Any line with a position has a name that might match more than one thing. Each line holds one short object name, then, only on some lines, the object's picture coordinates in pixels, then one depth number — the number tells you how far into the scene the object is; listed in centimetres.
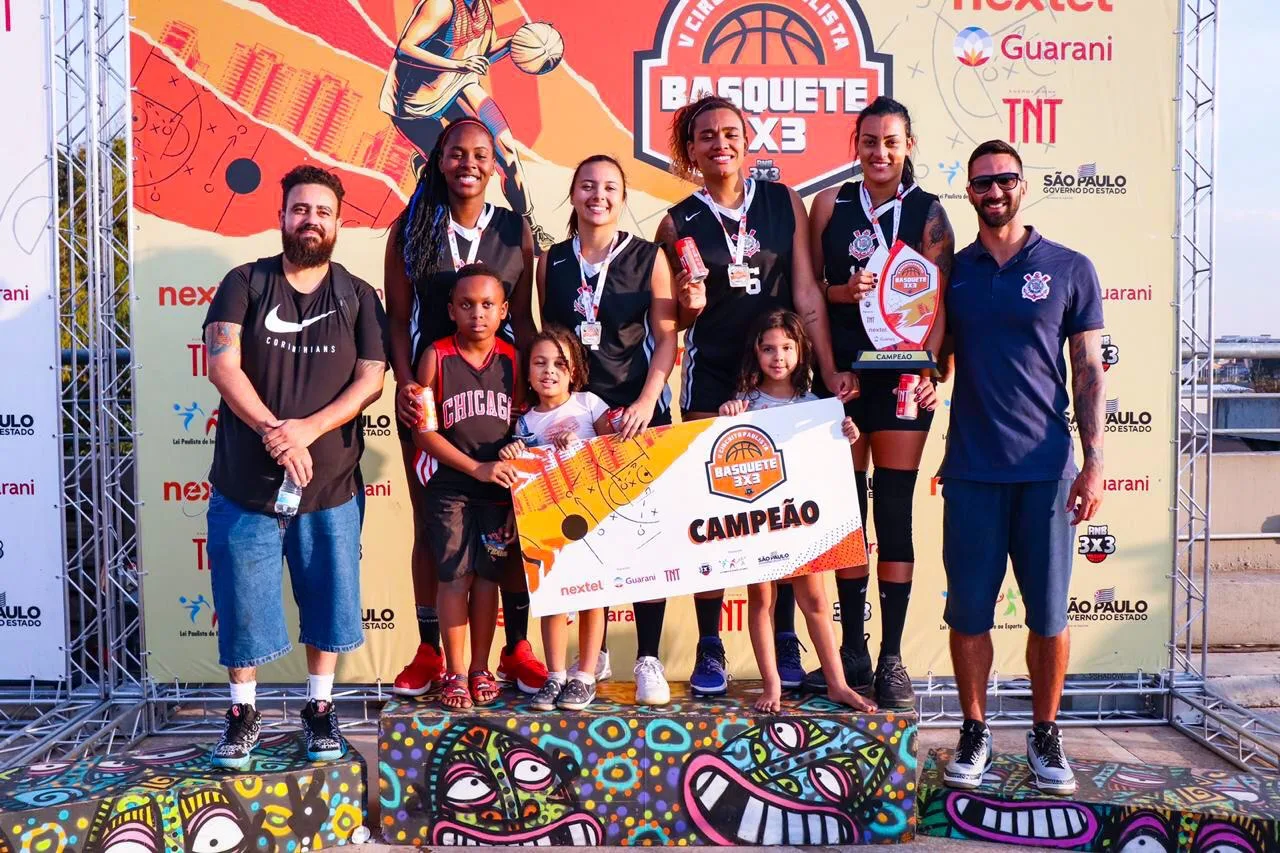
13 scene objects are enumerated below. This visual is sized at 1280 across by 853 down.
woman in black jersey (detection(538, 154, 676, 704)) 376
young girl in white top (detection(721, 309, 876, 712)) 367
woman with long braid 385
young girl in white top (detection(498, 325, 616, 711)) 366
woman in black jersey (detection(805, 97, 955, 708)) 376
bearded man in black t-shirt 352
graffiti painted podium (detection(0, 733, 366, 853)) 326
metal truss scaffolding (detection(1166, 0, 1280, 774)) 507
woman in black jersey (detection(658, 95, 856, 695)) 383
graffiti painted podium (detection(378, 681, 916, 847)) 359
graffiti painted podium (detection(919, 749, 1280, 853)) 341
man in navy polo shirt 355
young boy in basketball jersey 367
